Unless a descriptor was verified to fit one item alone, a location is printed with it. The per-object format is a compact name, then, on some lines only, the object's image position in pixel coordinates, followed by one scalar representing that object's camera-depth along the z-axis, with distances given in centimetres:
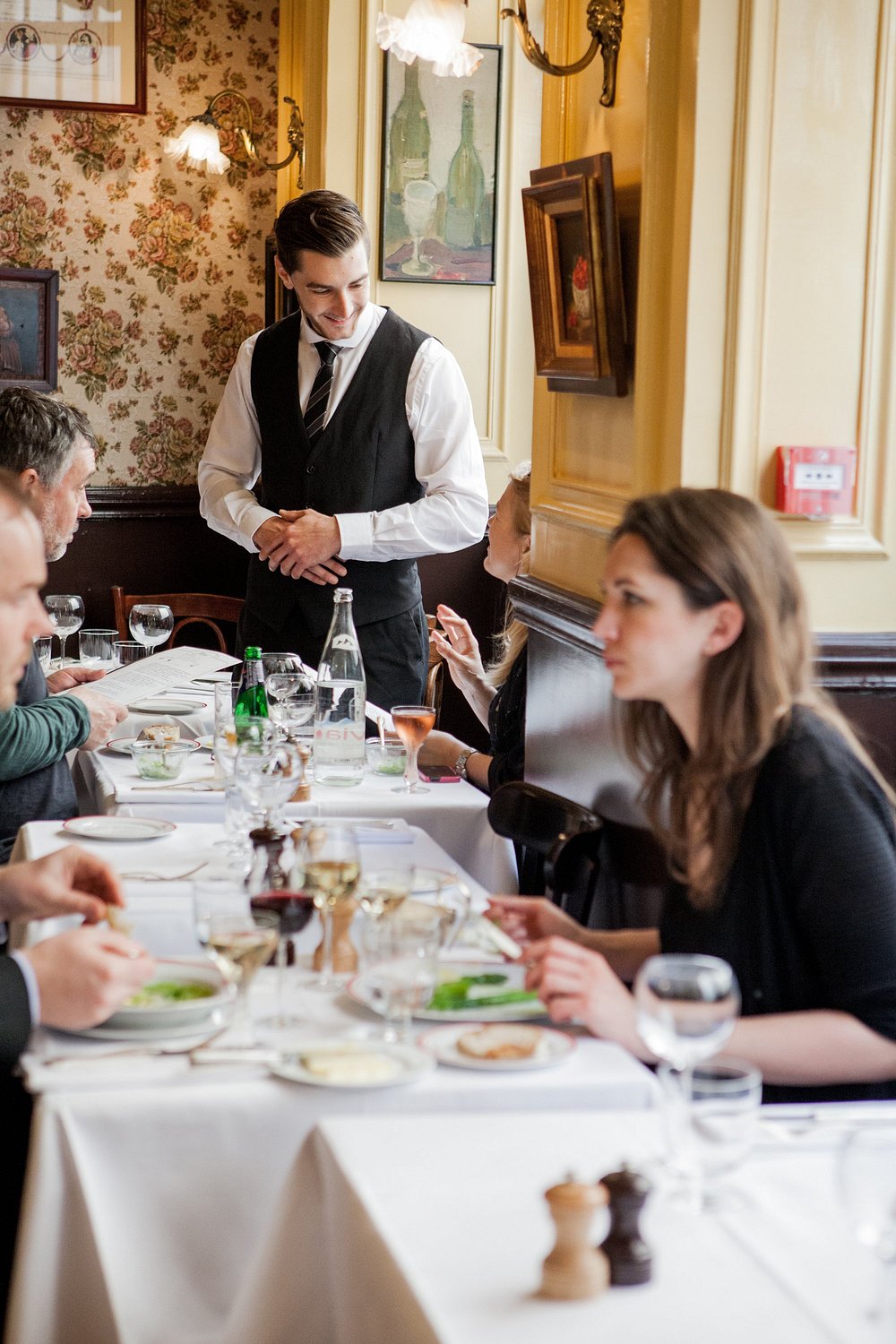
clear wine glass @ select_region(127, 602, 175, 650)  394
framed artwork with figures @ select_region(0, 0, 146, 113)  564
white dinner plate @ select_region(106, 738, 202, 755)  292
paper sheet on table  314
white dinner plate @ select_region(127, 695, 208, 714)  339
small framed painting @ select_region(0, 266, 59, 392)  573
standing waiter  382
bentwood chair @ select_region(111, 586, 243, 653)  527
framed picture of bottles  496
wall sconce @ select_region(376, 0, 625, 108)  377
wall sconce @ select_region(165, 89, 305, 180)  561
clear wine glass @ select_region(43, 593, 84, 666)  419
